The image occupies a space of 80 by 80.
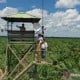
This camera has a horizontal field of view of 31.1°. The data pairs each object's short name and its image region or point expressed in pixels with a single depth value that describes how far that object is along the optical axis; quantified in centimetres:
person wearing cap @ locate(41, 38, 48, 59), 565
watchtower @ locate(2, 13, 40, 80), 610
